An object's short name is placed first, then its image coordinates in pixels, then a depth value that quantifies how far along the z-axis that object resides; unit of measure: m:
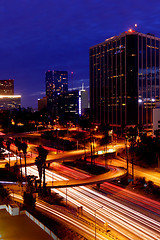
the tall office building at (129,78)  155.50
